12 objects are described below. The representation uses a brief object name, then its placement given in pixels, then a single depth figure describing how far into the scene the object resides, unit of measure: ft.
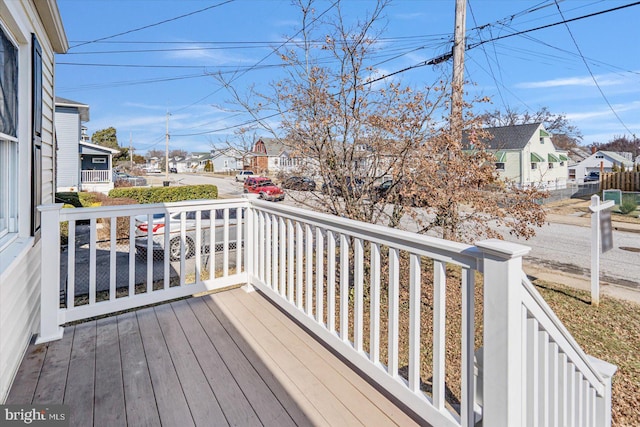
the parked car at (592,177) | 104.33
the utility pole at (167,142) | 86.56
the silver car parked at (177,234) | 17.79
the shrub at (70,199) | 37.52
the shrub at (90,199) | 39.23
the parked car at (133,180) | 83.20
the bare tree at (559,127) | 89.91
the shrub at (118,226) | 26.58
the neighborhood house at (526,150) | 71.82
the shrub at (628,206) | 42.73
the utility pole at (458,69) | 13.20
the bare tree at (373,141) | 12.91
